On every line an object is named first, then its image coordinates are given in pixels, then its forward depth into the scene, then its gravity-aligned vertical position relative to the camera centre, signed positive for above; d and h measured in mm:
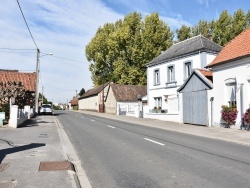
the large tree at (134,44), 36330 +11155
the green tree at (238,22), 31968 +13289
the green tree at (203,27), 36265 +14157
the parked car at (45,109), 28623 -559
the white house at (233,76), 12235 +1942
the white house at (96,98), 39958 +1566
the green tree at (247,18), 32248 +13972
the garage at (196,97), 14713 +692
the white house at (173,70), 18380 +3662
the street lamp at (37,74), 26726 +4056
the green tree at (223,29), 32209 +12339
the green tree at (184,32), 37898 +13757
